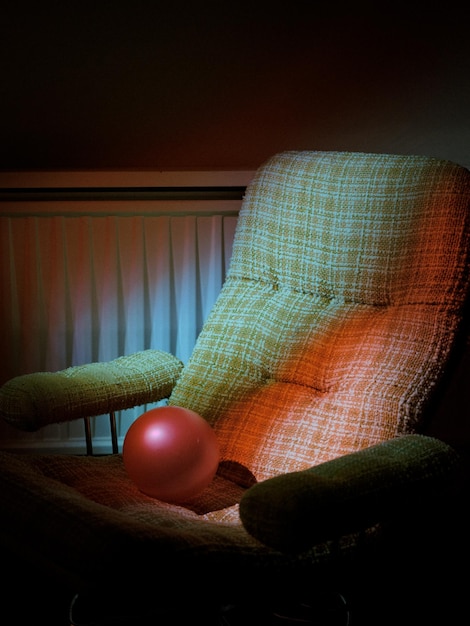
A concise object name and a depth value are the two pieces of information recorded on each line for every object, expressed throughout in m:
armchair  0.91
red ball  1.33
